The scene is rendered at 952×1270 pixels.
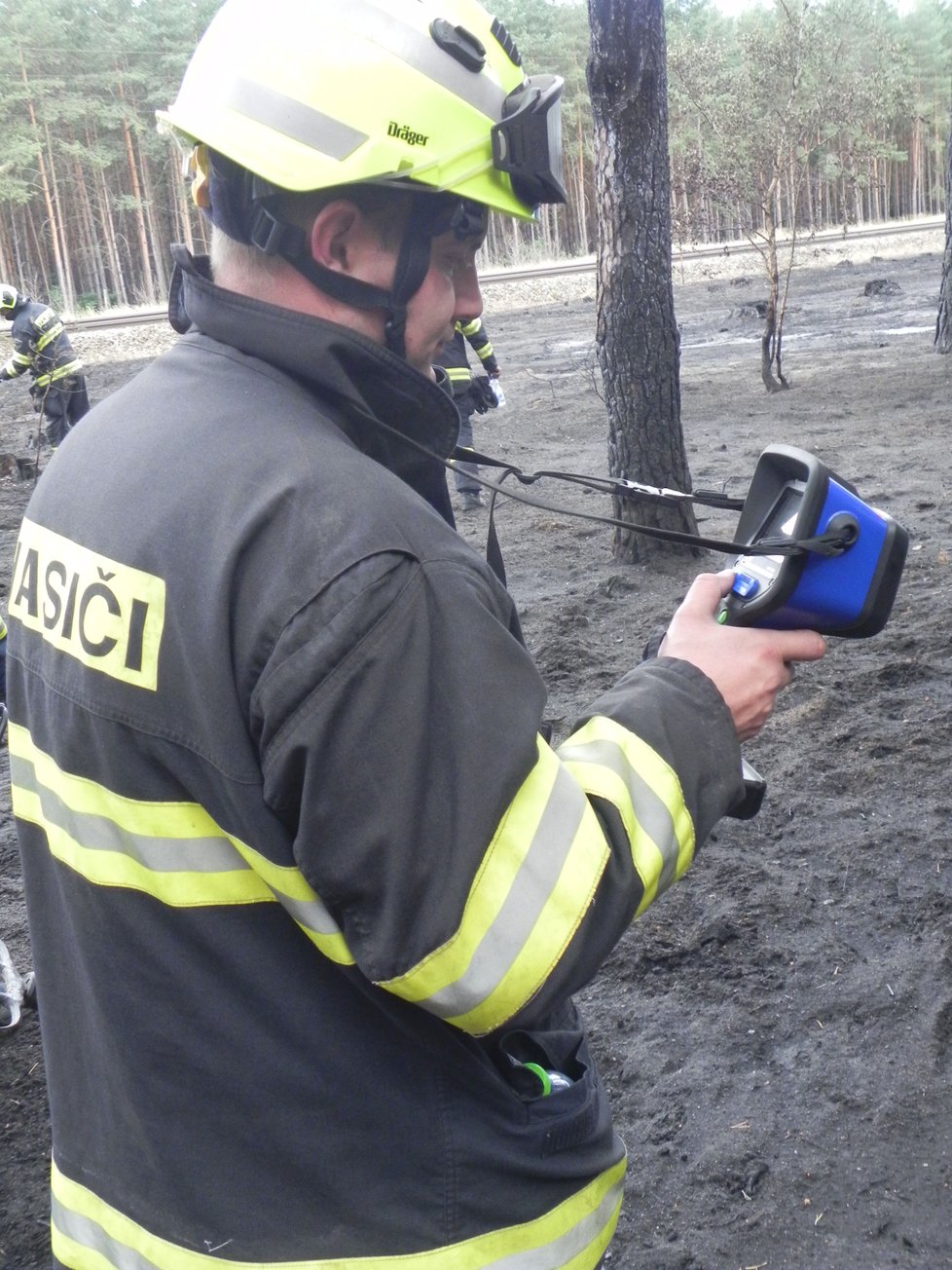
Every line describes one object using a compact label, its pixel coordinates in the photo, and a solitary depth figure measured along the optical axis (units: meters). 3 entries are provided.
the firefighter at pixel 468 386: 8.12
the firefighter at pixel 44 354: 12.48
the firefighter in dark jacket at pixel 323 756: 1.10
